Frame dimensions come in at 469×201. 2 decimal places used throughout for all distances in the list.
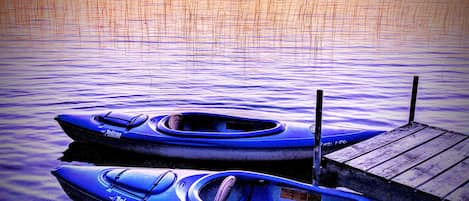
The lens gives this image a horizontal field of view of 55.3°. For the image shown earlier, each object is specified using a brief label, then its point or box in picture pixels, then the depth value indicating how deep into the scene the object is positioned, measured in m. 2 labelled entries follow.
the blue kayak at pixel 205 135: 8.16
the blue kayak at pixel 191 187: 5.36
